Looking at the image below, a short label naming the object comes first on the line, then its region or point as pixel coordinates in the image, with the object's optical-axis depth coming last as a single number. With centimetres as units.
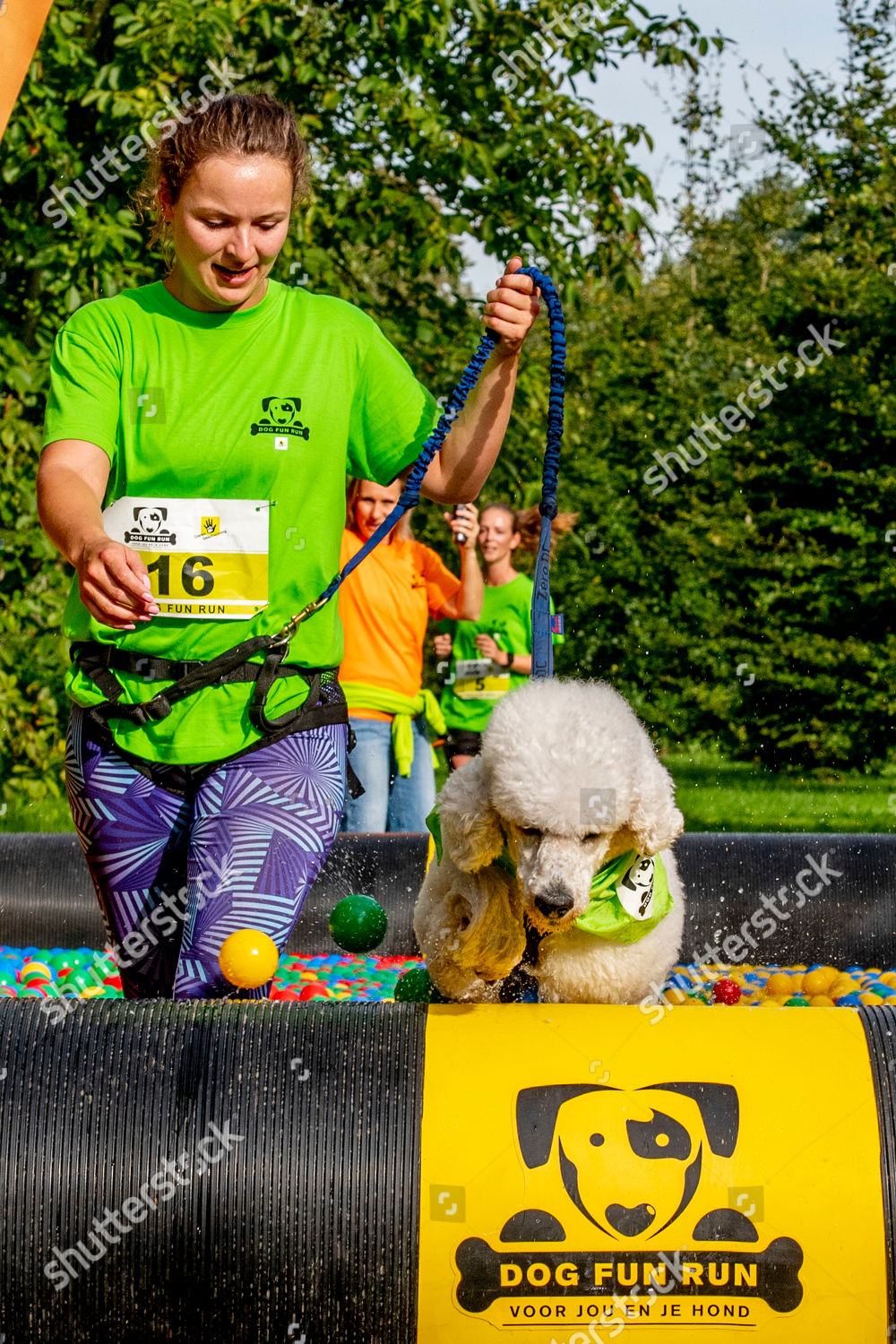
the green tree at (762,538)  1309
